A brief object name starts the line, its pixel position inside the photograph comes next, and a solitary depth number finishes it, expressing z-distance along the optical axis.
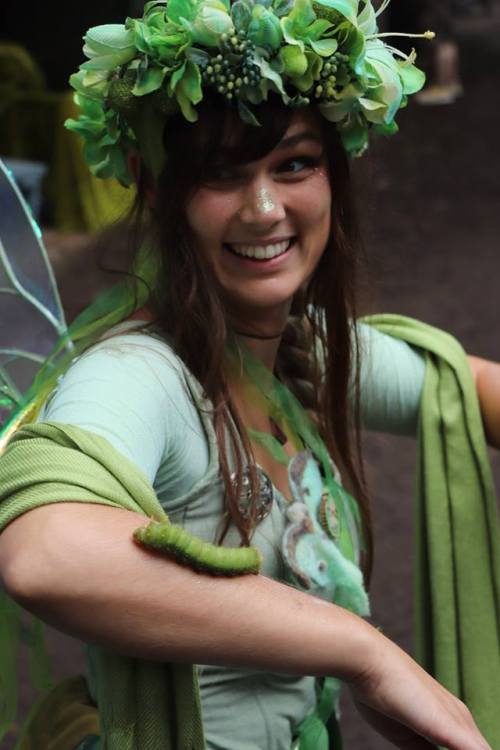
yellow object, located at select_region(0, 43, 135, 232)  7.22
